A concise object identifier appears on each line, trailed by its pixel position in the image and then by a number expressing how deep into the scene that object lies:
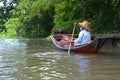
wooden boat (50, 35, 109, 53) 7.79
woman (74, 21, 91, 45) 7.91
